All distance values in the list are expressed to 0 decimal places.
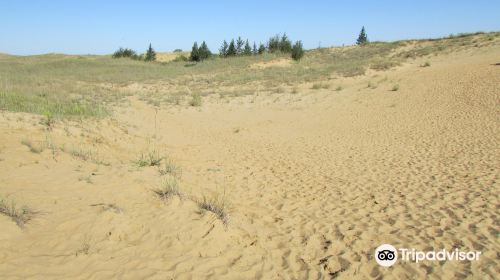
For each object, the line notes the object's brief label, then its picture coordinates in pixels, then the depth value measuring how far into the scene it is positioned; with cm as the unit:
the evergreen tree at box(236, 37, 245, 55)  4436
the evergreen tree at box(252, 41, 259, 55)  4384
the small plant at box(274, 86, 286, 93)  2075
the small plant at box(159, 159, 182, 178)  748
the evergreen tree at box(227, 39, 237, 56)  4428
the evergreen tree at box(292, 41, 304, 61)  3447
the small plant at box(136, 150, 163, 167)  778
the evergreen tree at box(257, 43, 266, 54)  4292
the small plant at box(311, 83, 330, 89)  2100
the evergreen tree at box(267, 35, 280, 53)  4102
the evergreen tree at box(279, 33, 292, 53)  3937
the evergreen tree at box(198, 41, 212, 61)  4356
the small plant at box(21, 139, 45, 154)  718
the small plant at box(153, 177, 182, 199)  597
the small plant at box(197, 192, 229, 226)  545
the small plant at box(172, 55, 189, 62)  4550
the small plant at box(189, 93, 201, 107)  1797
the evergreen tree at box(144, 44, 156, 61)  4923
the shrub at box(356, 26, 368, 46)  5380
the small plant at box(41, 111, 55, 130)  872
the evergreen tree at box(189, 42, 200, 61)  4384
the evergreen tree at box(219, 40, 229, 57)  4516
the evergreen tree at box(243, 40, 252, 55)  4381
